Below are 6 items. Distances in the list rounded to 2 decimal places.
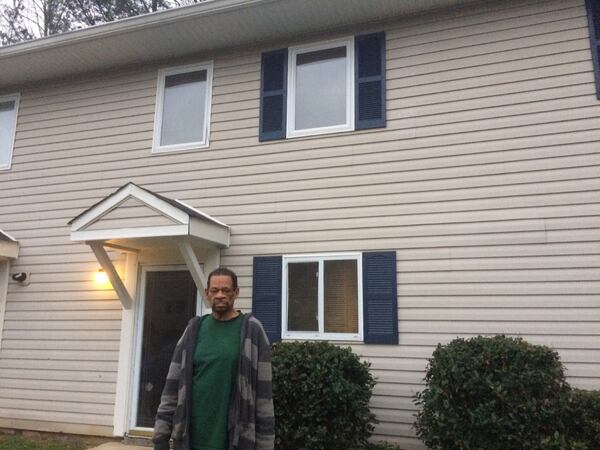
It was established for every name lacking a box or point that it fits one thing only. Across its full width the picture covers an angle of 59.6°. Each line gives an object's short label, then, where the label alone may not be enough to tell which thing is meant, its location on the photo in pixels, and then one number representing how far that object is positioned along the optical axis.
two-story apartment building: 5.06
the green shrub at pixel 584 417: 4.06
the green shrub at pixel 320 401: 4.63
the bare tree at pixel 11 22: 13.13
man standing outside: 2.47
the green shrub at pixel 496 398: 4.07
